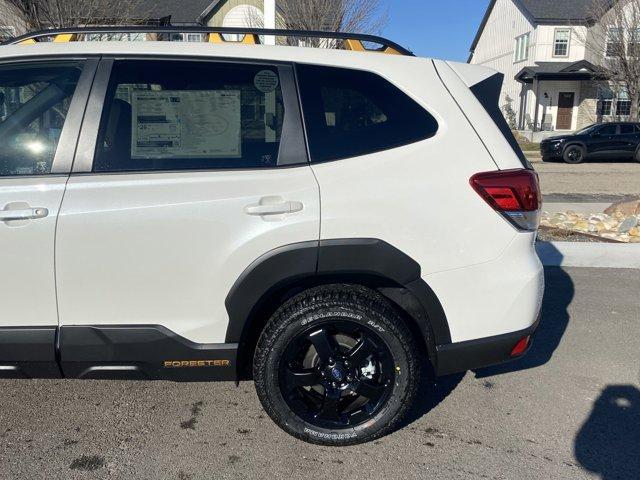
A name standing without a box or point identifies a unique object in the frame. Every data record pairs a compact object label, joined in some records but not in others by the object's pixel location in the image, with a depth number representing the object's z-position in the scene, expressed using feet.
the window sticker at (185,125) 8.82
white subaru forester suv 8.46
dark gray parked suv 66.13
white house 102.83
